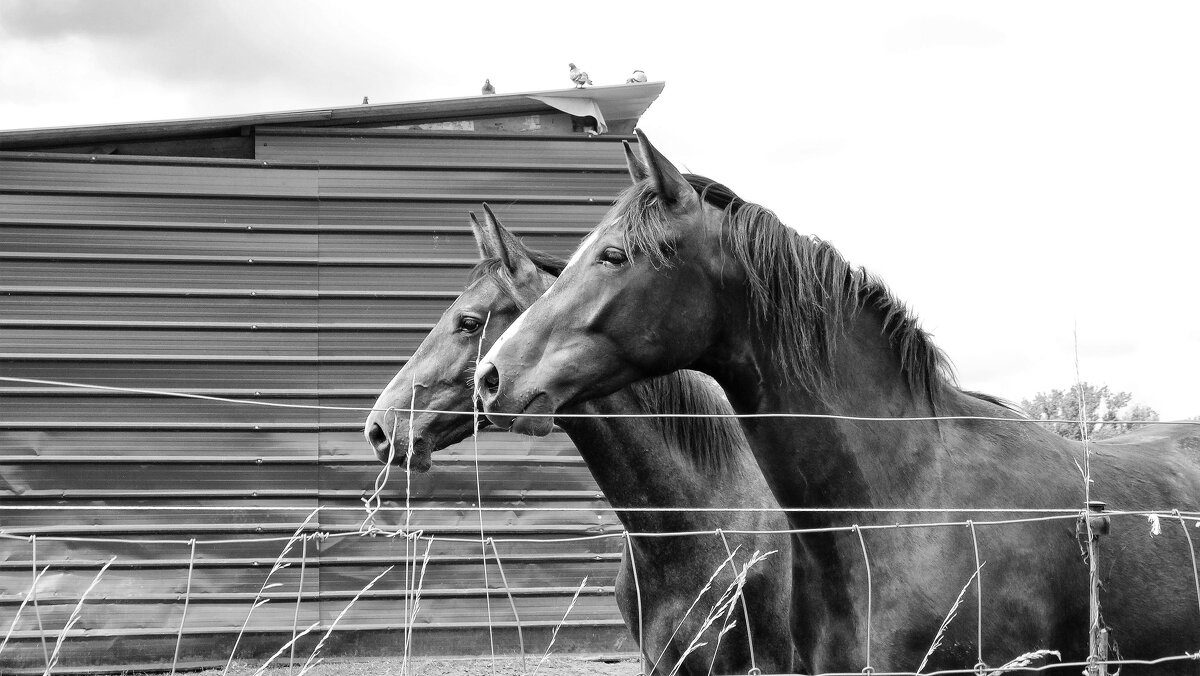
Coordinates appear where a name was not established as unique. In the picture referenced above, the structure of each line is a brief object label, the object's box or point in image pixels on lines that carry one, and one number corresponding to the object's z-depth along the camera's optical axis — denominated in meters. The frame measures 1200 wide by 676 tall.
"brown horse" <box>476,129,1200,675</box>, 2.99
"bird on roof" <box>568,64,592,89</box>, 7.54
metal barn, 6.86
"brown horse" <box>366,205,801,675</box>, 4.13
